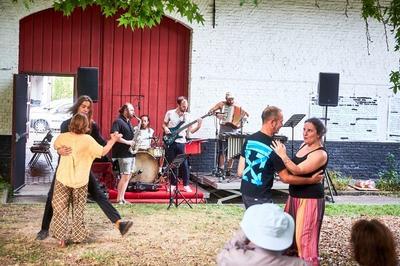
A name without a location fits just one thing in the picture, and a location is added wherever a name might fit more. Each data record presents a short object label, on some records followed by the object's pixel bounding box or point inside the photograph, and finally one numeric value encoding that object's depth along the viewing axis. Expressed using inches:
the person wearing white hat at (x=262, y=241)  130.6
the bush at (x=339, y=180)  505.1
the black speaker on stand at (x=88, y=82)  434.9
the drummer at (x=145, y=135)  434.0
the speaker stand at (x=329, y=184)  439.0
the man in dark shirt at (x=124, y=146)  376.5
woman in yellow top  260.5
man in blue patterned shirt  199.2
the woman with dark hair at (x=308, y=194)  192.4
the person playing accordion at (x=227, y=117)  478.6
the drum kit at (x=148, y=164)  427.8
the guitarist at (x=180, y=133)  434.5
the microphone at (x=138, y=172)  428.1
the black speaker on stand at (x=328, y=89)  454.0
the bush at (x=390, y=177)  523.4
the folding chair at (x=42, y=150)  530.6
